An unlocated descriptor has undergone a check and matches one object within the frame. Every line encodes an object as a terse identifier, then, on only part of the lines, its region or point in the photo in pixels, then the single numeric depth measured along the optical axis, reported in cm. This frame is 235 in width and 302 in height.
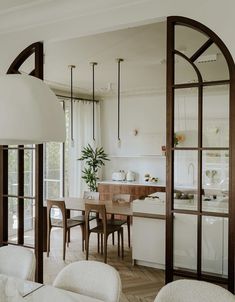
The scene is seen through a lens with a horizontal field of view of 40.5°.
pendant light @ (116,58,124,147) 469
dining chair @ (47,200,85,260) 459
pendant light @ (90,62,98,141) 487
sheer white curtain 698
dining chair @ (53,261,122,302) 190
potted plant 701
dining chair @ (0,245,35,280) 226
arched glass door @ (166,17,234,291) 242
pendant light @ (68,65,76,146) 504
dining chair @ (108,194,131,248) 523
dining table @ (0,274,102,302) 167
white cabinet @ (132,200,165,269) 413
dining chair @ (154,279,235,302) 167
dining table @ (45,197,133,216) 438
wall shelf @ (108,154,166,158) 712
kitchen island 666
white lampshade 130
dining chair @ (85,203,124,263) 423
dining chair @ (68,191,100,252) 551
